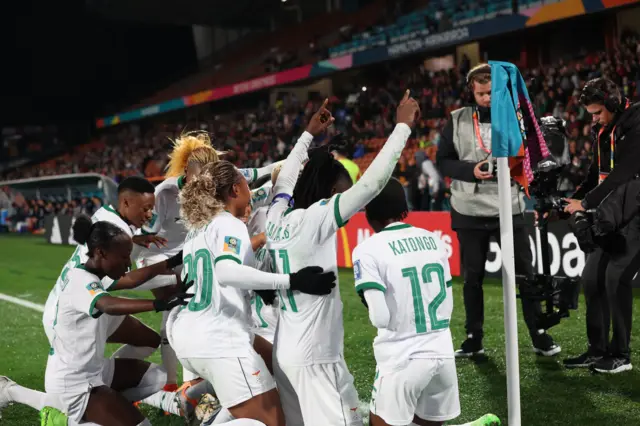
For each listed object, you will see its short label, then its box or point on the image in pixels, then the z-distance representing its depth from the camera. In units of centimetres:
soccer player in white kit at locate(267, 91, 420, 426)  320
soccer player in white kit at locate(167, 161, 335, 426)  334
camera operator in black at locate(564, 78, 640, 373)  462
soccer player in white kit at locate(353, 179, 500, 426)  311
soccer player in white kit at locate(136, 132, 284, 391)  467
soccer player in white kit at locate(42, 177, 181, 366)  422
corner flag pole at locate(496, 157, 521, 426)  316
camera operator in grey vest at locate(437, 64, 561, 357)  514
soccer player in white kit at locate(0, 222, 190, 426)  373
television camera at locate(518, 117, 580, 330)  444
